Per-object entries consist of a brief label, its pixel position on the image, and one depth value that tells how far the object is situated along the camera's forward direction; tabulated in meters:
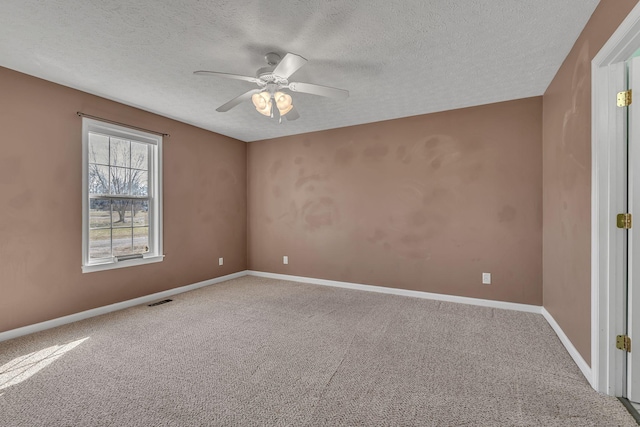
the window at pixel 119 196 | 3.19
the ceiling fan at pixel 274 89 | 2.21
